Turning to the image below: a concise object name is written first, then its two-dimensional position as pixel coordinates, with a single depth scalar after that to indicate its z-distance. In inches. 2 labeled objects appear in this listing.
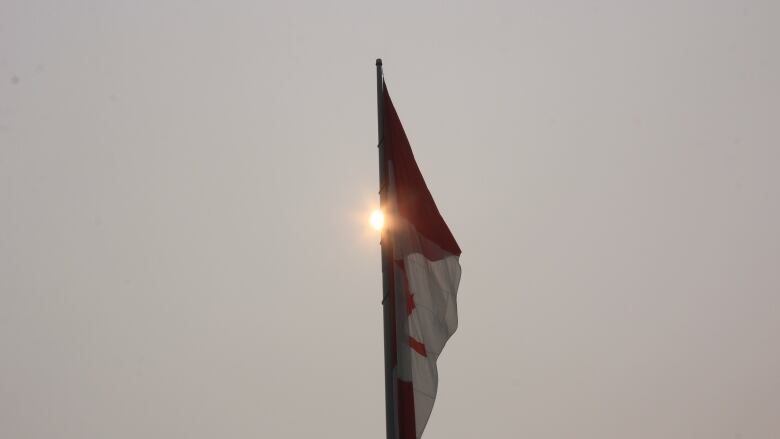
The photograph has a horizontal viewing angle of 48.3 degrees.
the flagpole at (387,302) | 550.3
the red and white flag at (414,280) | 568.7
